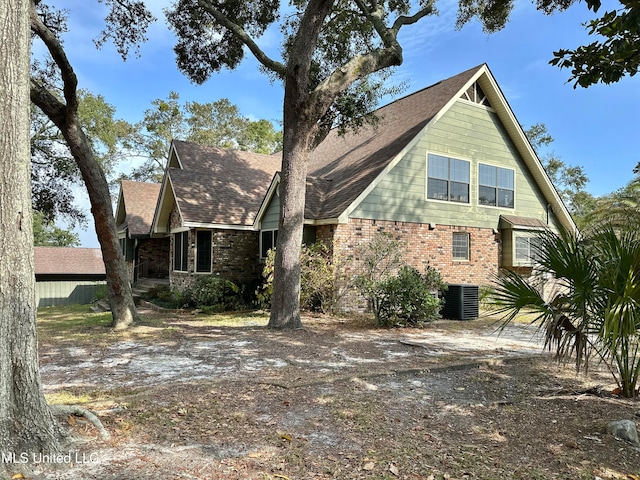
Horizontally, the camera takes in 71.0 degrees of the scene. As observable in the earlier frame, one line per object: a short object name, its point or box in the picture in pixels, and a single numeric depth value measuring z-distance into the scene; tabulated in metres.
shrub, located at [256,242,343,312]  12.80
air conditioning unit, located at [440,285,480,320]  12.91
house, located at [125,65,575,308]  14.38
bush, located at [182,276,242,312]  15.04
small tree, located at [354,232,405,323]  11.51
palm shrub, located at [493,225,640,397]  4.58
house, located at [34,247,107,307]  25.02
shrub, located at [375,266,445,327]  11.38
